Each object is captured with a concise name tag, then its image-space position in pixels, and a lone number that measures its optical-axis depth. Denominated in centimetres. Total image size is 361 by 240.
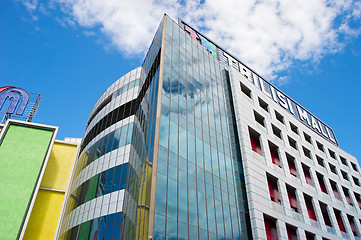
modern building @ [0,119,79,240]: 2559
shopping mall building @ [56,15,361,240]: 2142
